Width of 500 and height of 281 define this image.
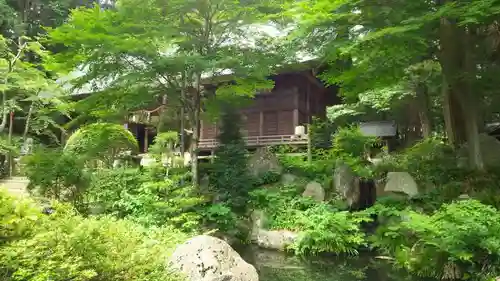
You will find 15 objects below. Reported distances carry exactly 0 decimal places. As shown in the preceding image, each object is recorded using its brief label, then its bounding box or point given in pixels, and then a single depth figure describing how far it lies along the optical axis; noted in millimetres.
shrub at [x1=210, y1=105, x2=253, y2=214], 11602
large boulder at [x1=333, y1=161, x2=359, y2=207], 13367
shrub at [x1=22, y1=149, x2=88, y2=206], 11125
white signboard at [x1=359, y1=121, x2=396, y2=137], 18047
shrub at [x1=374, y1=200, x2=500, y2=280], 7227
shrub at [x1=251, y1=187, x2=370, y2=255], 10898
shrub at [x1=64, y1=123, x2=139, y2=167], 14070
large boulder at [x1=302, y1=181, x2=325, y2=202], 13398
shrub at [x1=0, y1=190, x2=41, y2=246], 4730
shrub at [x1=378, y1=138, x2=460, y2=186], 12016
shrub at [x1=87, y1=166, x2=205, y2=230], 10258
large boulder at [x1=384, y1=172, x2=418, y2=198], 12156
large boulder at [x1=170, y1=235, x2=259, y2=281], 5684
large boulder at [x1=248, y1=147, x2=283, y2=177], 15727
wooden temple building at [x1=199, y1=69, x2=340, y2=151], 19578
